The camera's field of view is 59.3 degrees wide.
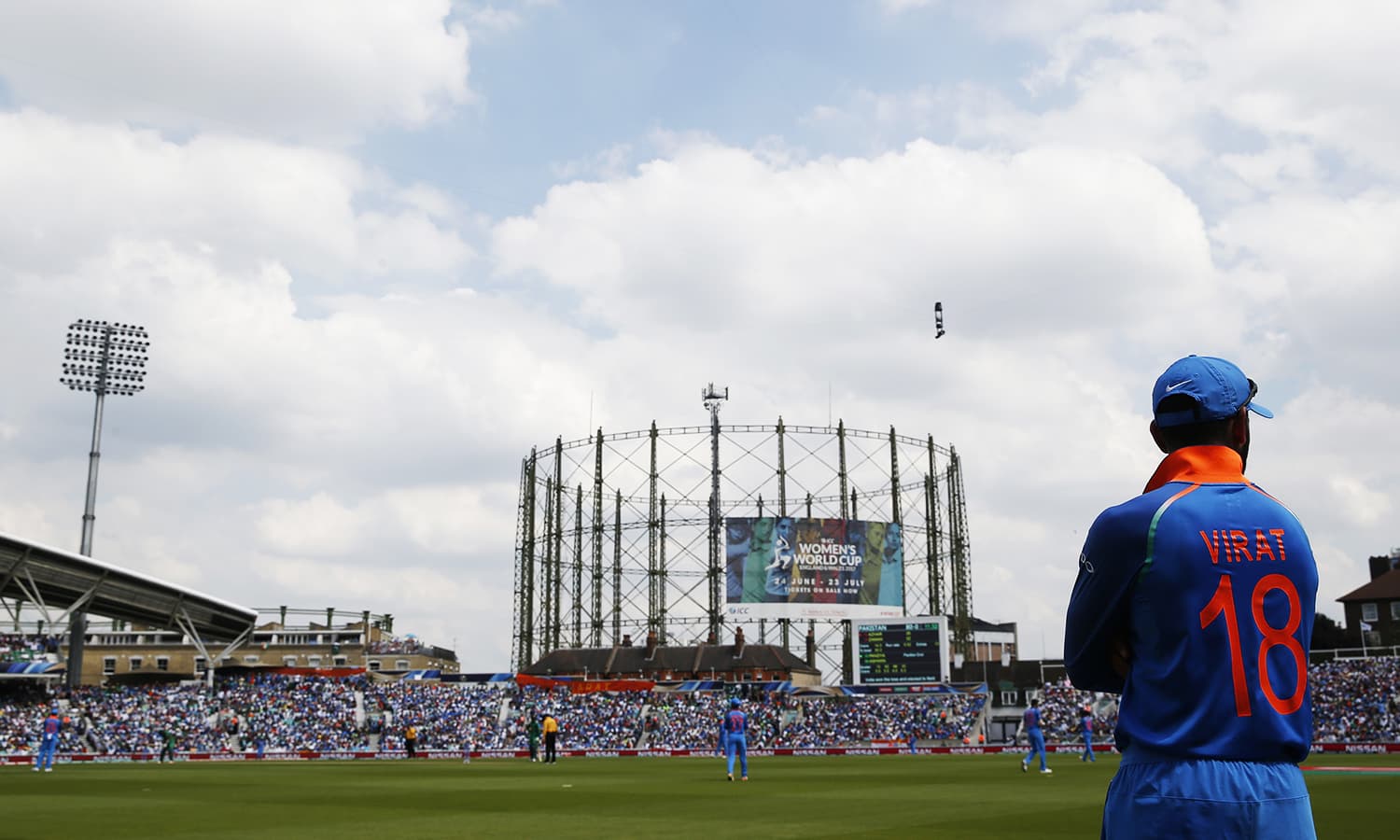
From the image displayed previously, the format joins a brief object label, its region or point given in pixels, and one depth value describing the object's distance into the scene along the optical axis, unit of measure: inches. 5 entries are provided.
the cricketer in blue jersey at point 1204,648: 110.9
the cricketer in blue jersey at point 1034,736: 978.1
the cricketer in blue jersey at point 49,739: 1231.5
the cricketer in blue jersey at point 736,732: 912.9
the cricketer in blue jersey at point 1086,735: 1275.7
